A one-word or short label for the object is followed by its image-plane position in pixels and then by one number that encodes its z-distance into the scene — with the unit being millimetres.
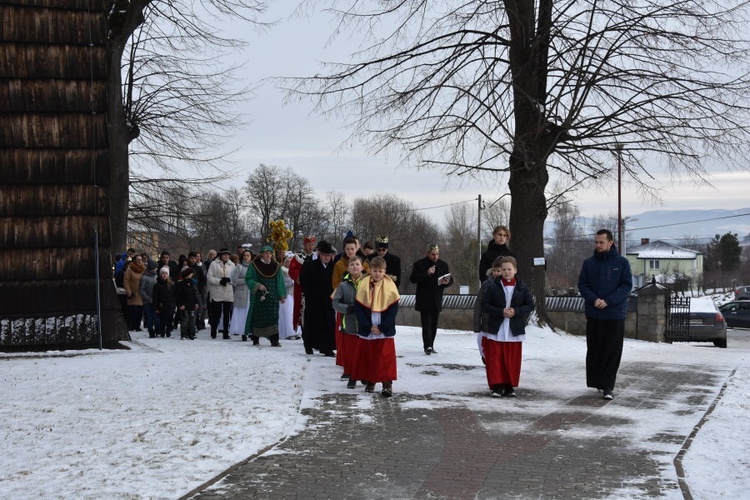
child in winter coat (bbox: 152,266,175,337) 19688
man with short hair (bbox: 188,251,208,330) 21016
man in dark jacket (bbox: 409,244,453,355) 15633
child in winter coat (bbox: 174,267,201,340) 19359
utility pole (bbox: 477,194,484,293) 69194
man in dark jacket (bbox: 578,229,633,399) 11445
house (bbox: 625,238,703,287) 145750
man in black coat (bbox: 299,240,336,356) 15414
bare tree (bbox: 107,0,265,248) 22703
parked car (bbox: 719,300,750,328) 48219
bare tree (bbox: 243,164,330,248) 79062
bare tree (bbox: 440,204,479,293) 80875
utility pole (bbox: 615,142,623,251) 19469
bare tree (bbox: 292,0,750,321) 18922
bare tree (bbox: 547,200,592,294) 124188
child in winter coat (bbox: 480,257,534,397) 11477
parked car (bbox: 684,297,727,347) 29250
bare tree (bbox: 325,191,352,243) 89556
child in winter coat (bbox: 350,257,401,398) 11180
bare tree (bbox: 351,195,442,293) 90125
